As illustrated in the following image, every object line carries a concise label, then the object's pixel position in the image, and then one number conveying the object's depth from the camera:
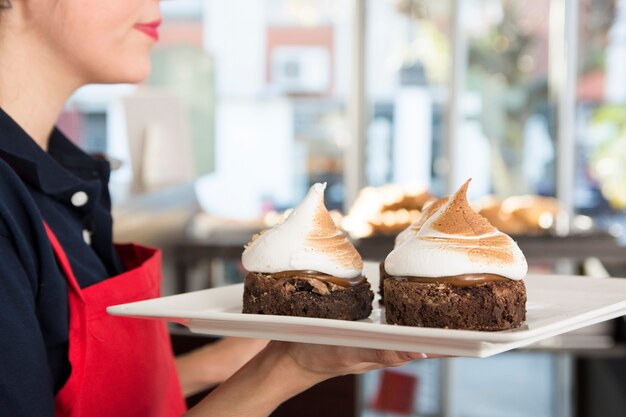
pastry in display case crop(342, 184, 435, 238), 3.71
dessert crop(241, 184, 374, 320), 0.71
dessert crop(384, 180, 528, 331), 0.68
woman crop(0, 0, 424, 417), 0.71
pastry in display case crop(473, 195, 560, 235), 3.90
